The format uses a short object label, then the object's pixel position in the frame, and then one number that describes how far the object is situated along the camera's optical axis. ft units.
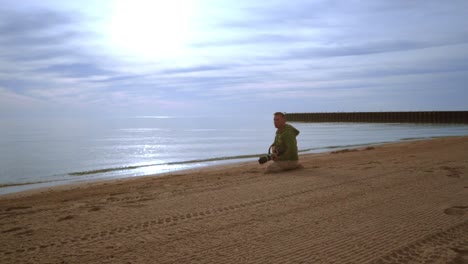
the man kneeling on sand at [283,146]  33.96
